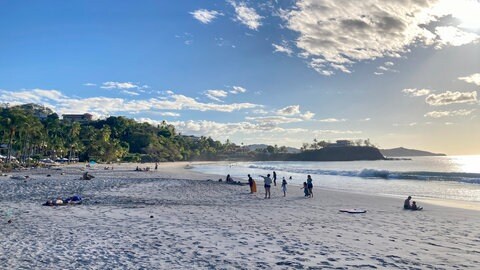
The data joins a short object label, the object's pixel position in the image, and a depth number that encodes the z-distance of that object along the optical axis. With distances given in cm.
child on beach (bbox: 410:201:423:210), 1921
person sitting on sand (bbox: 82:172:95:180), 3661
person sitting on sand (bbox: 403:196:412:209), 1946
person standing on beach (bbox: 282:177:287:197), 2603
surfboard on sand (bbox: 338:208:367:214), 1714
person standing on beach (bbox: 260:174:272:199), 2406
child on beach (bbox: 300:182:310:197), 2540
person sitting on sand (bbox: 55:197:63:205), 1728
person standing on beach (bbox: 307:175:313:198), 2531
